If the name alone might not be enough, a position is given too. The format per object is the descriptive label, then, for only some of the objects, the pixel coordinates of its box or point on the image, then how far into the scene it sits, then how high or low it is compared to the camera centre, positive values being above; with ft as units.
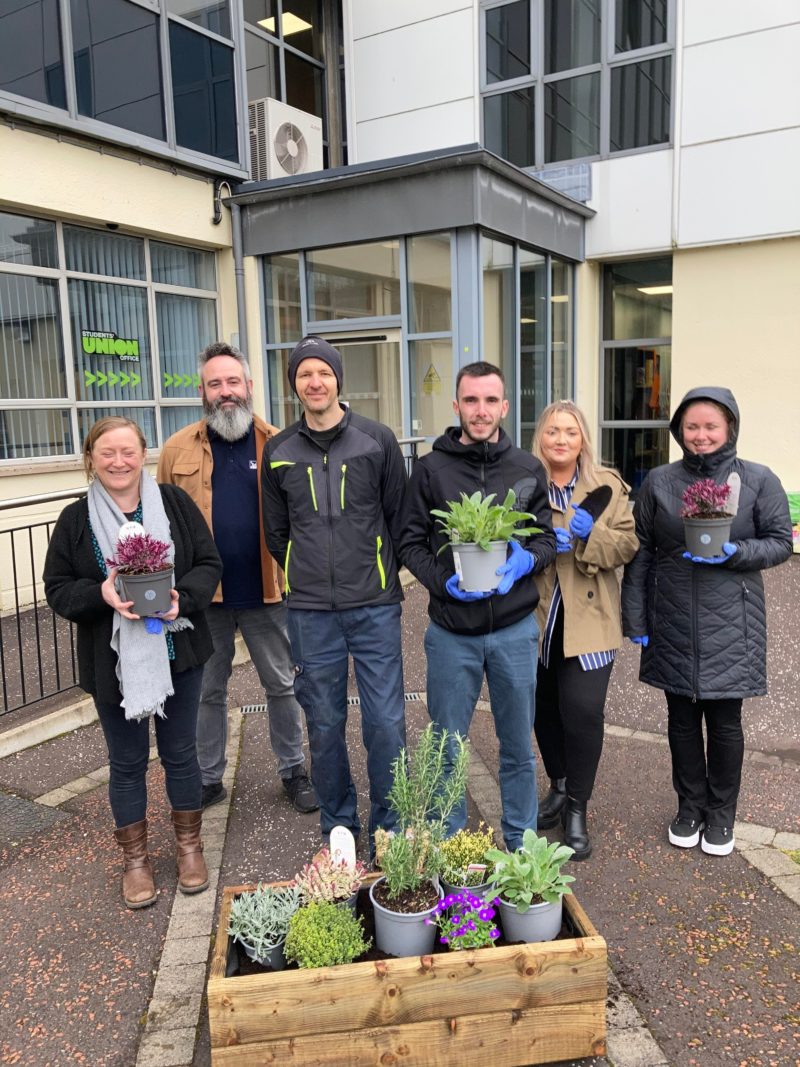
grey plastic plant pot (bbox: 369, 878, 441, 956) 7.89 -5.00
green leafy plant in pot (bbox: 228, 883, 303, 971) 7.89 -4.91
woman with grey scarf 10.05 -2.67
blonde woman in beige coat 10.90 -2.45
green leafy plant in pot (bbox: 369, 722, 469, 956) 7.96 -4.47
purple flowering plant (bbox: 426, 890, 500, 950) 7.88 -4.91
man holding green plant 10.16 -2.30
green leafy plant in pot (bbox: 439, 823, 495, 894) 8.48 -4.75
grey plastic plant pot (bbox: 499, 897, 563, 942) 8.07 -5.01
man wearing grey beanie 10.75 -1.85
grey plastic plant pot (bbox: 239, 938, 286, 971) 7.89 -5.17
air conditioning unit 32.48 +11.17
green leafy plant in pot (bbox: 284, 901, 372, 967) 7.68 -4.91
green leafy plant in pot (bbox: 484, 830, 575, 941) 8.07 -4.74
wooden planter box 7.36 -5.41
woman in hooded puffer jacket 10.88 -2.68
